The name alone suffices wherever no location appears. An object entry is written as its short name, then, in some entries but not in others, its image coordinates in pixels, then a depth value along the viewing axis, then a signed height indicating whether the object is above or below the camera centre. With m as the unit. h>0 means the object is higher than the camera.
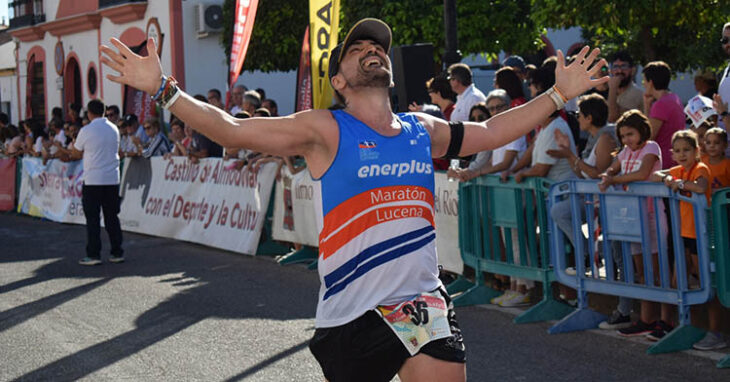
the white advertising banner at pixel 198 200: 12.45 +0.46
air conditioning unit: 28.16 +6.13
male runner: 3.67 +0.06
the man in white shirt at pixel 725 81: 7.82 +0.96
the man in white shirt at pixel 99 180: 11.92 +0.72
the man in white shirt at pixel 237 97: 15.95 +2.16
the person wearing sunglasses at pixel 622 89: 9.63 +1.18
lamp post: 13.10 +2.45
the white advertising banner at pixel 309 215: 9.13 +0.11
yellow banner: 11.88 +2.29
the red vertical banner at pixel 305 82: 14.04 +2.08
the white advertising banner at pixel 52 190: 16.89 +0.93
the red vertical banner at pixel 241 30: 14.02 +2.86
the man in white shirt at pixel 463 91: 10.27 +1.33
